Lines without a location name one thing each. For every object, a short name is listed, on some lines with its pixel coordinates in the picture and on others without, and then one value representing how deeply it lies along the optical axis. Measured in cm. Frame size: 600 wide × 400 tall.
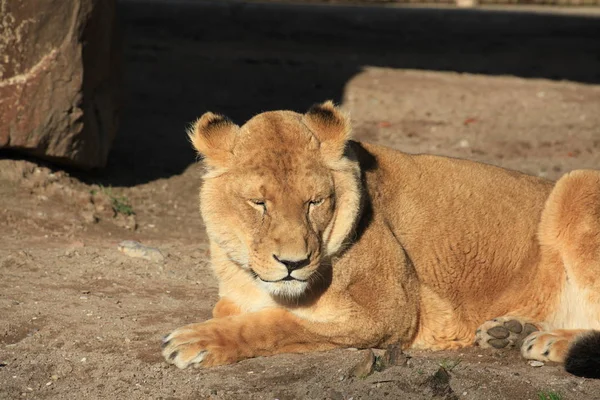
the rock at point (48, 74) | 1664
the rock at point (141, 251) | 1548
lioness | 1045
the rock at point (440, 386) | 992
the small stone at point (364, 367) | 1030
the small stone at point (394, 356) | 1066
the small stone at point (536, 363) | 1144
